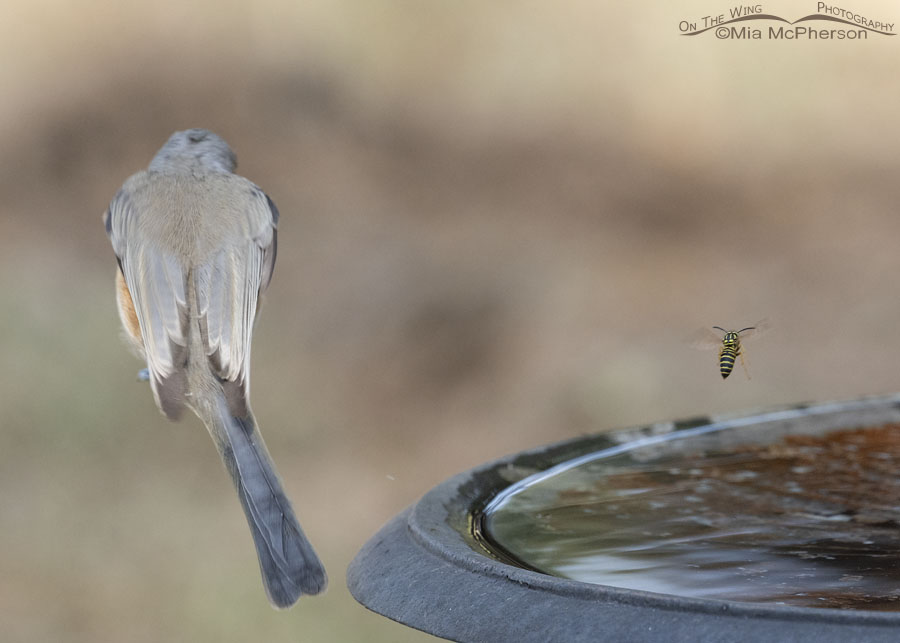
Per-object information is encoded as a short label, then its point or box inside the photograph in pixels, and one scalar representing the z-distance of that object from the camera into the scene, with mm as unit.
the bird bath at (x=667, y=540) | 4462
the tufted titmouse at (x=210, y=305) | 4537
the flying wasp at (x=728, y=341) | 4572
